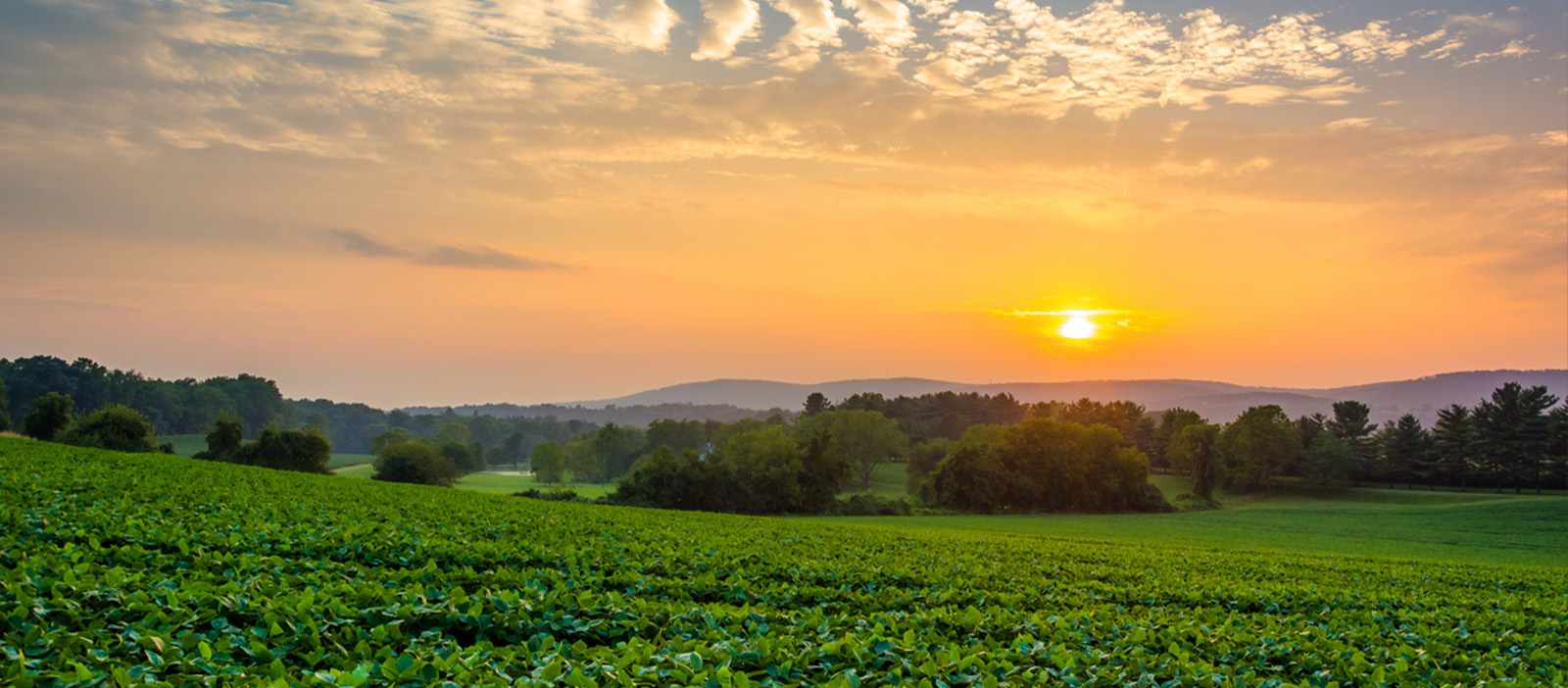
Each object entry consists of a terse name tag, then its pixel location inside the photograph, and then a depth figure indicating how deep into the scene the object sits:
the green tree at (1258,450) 85.69
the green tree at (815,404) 127.44
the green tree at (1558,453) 75.38
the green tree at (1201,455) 82.69
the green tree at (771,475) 62.06
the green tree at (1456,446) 81.31
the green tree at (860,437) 102.06
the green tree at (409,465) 63.75
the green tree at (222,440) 59.41
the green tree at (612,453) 120.00
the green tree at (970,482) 68.25
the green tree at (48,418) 59.69
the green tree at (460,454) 99.62
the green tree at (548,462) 109.94
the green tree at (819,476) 63.41
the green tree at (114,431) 55.84
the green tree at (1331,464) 84.00
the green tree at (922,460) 86.01
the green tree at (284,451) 58.28
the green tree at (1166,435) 103.05
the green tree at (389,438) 99.74
